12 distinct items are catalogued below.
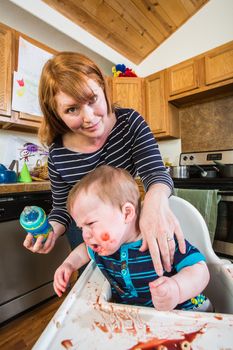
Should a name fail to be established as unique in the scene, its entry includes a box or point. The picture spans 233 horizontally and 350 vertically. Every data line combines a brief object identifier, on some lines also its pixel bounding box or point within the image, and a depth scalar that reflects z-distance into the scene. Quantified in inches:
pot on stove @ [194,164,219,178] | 81.6
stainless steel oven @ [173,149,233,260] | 64.4
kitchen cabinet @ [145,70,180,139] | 100.3
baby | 19.5
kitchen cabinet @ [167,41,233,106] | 81.6
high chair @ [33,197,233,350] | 13.7
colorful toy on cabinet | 104.4
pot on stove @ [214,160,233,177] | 72.2
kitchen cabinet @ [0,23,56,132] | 68.1
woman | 20.8
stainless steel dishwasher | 53.2
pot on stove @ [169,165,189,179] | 84.3
